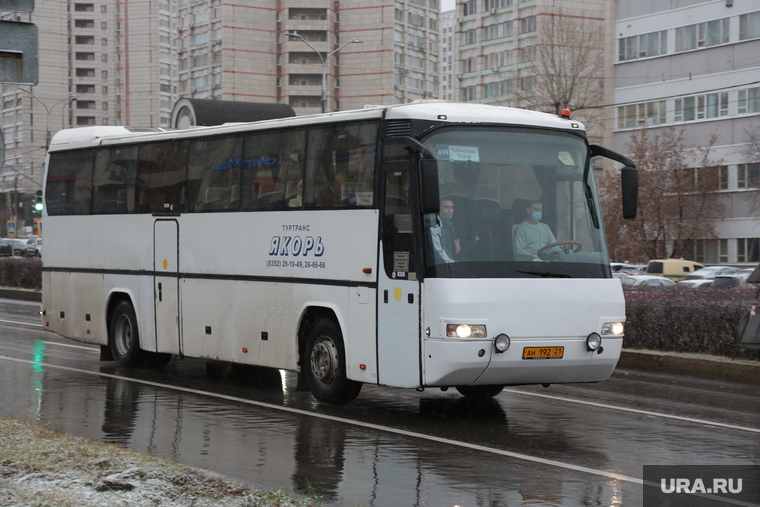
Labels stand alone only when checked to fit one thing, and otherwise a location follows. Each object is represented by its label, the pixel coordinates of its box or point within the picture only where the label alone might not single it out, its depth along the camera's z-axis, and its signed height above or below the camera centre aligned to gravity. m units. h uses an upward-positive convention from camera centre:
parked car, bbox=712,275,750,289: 38.88 -1.69
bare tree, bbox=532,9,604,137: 49.88 +7.84
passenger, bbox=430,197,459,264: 10.69 -0.05
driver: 10.94 -0.02
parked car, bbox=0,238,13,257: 81.56 -1.15
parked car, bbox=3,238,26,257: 81.75 -1.16
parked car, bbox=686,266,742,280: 49.81 -1.81
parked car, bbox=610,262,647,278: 53.81 -1.80
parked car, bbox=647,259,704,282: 54.03 -1.74
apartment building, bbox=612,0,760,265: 63.12 +8.52
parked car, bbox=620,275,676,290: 41.59 -1.80
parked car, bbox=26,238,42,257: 82.06 -1.24
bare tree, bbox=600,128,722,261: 62.72 +1.88
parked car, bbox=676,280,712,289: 42.36 -1.93
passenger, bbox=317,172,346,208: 12.03 +0.42
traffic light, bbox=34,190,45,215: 31.62 +0.88
